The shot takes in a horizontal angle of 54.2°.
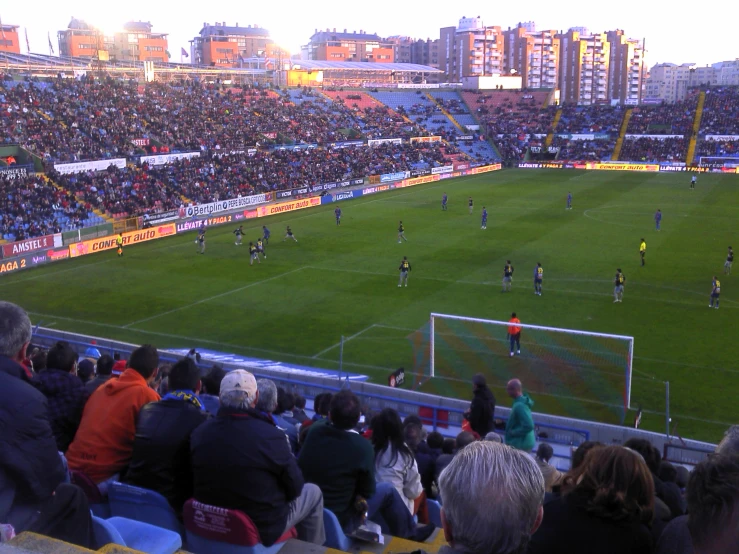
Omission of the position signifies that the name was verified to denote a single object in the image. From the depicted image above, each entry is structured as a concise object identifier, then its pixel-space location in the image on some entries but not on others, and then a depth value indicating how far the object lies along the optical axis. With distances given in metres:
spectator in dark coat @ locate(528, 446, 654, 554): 3.69
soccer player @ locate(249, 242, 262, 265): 35.44
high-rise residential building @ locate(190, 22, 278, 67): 165.75
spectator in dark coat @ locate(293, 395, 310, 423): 10.30
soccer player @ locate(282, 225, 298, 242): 41.58
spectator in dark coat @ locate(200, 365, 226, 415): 8.42
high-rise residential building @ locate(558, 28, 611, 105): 193.12
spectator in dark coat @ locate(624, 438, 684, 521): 5.64
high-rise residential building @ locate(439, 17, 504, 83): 182.75
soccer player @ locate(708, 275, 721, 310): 26.36
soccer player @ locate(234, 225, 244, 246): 39.97
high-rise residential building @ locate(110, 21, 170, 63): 138.00
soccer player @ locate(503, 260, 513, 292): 29.06
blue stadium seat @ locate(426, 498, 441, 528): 6.96
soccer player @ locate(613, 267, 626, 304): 27.13
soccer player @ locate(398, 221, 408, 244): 39.94
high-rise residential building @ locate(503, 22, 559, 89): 188.50
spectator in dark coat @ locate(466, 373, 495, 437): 10.95
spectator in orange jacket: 5.66
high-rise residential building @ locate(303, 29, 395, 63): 177.12
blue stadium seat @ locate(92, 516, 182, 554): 3.71
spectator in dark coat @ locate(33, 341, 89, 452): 6.19
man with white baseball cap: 4.86
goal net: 18.38
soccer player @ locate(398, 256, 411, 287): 30.42
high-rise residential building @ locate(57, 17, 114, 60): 125.94
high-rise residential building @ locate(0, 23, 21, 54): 98.43
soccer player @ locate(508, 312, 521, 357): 20.72
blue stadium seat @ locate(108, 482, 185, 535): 5.21
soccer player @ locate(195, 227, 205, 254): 38.53
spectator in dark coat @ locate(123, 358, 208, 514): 5.32
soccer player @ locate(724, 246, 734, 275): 31.41
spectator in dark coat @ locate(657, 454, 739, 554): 2.89
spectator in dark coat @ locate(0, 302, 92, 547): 4.22
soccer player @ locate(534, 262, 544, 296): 28.62
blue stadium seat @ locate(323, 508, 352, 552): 5.31
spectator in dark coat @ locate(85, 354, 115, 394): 9.10
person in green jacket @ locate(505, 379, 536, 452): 9.96
